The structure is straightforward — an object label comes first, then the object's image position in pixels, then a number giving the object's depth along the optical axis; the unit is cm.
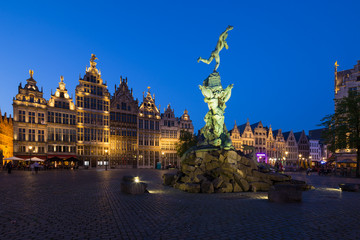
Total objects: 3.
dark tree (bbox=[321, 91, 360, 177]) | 3497
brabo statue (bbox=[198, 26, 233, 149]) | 2253
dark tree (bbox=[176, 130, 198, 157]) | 5642
